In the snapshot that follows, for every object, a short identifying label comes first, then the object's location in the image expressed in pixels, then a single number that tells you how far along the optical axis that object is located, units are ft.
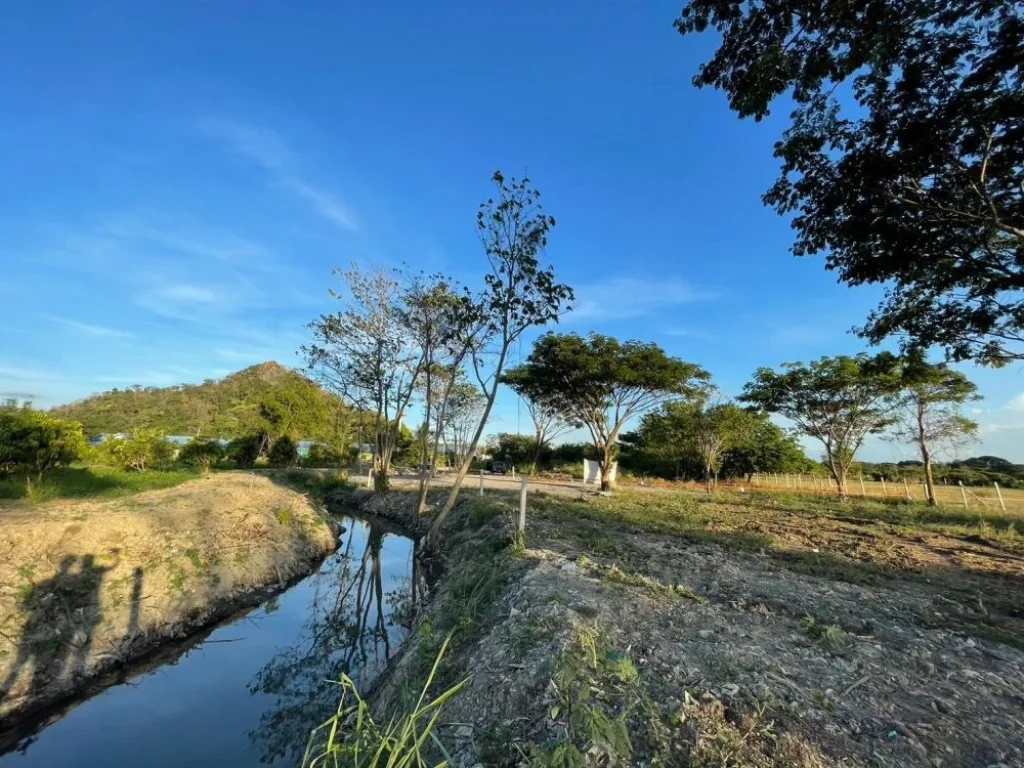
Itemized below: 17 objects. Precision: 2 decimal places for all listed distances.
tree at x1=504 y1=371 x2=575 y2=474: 81.35
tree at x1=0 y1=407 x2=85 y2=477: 35.12
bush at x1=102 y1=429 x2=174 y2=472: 62.28
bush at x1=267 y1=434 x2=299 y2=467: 104.26
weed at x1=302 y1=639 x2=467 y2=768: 5.25
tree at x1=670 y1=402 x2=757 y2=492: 83.30
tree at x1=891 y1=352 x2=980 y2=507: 62.75
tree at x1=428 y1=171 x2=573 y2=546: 38.11
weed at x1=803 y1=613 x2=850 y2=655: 12.59
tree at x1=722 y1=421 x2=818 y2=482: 114.52
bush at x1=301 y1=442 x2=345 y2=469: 117.91
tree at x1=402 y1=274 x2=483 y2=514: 46.26
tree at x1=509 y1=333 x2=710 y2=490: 65.72
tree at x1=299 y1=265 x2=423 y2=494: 57.93
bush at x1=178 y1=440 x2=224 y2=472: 88.12
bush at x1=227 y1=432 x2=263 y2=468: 98.89
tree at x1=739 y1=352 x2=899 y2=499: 68.03
